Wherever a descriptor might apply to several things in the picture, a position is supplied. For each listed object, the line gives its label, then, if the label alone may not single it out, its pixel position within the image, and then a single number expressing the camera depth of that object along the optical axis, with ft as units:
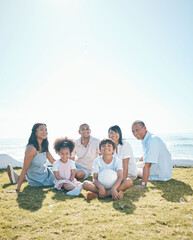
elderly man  17.65
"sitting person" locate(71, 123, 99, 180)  22.32
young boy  13.47
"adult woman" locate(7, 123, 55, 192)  17.07
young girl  16.63
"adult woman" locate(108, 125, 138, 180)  18.01
